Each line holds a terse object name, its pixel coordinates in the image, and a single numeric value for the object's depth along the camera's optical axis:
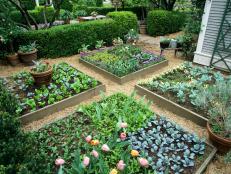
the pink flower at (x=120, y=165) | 2.71
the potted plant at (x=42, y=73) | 5.78
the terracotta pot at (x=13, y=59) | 7.88
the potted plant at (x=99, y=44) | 9.30
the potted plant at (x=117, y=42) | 9.46
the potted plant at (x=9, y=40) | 7.12
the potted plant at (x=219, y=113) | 3.84
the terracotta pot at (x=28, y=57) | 7.87
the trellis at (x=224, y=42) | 6.87
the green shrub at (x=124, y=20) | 10.32
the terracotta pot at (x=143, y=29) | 13.20
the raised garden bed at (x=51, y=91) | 5.04
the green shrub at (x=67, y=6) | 21.40
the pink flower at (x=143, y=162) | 2.83
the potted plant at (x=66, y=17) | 15.99
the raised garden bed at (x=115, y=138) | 3.39
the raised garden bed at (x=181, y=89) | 4.99
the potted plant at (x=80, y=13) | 18.63
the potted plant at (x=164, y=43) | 8.67
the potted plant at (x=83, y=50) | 8.71
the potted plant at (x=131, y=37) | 9.91
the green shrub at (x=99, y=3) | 22.82
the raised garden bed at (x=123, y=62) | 6.95
